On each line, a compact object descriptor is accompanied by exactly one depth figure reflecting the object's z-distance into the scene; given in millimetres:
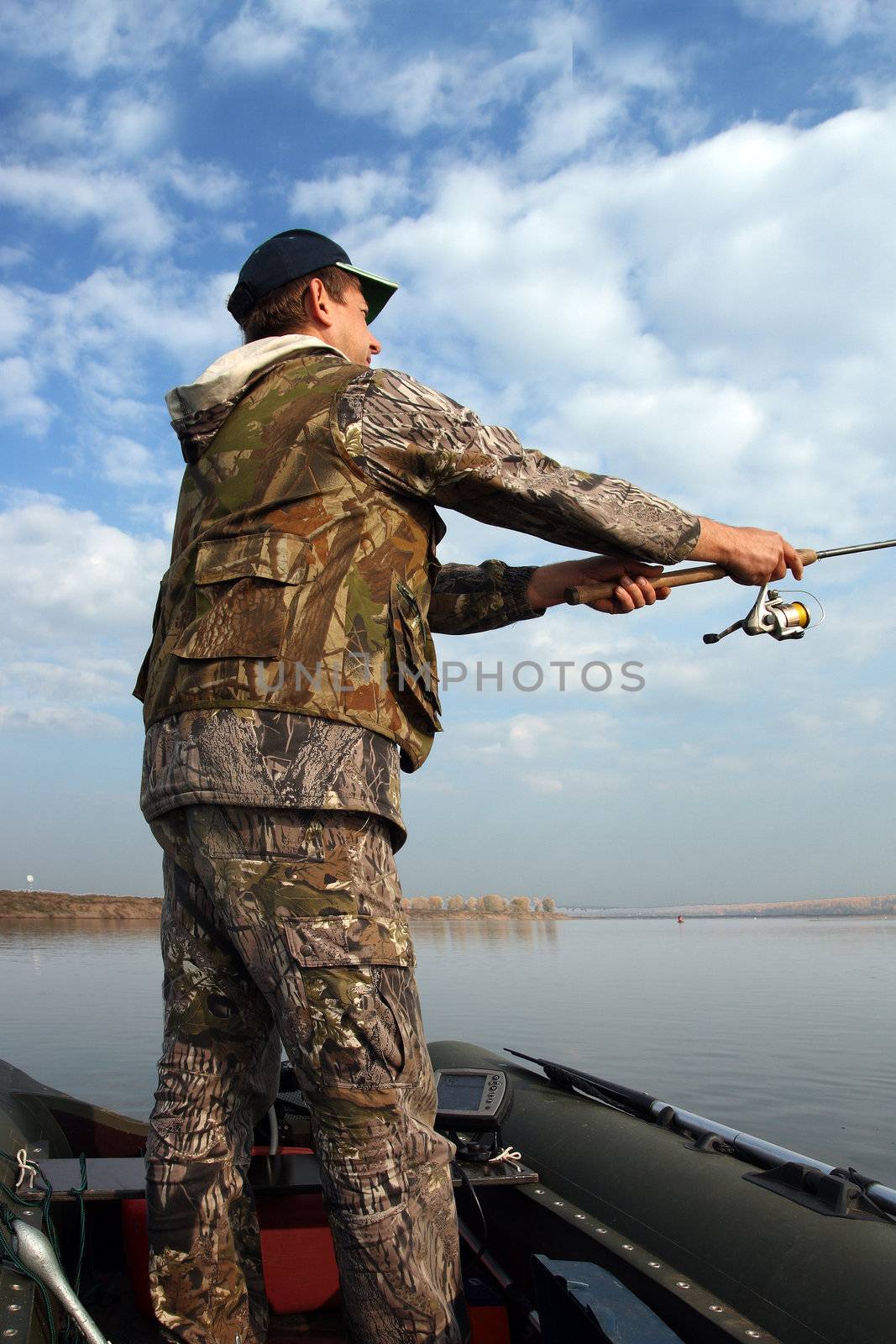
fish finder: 3289
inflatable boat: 2076
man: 1897
